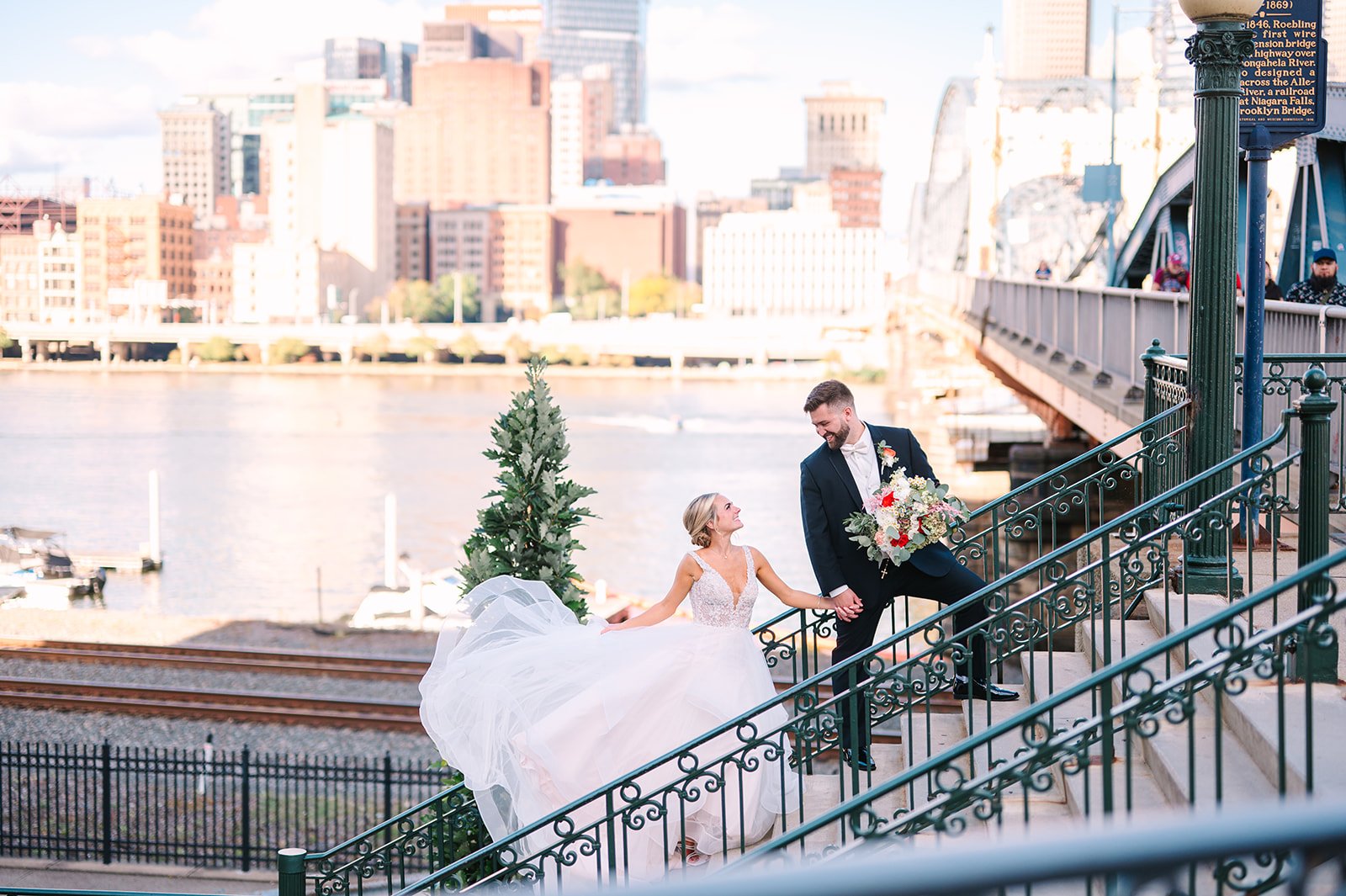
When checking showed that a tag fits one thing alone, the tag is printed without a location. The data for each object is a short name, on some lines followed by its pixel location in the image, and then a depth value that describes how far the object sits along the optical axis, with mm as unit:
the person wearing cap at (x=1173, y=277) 15250
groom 6957
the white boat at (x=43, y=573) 36594
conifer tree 9461
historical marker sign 9180
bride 6695
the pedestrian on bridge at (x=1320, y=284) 11508
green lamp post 7395
